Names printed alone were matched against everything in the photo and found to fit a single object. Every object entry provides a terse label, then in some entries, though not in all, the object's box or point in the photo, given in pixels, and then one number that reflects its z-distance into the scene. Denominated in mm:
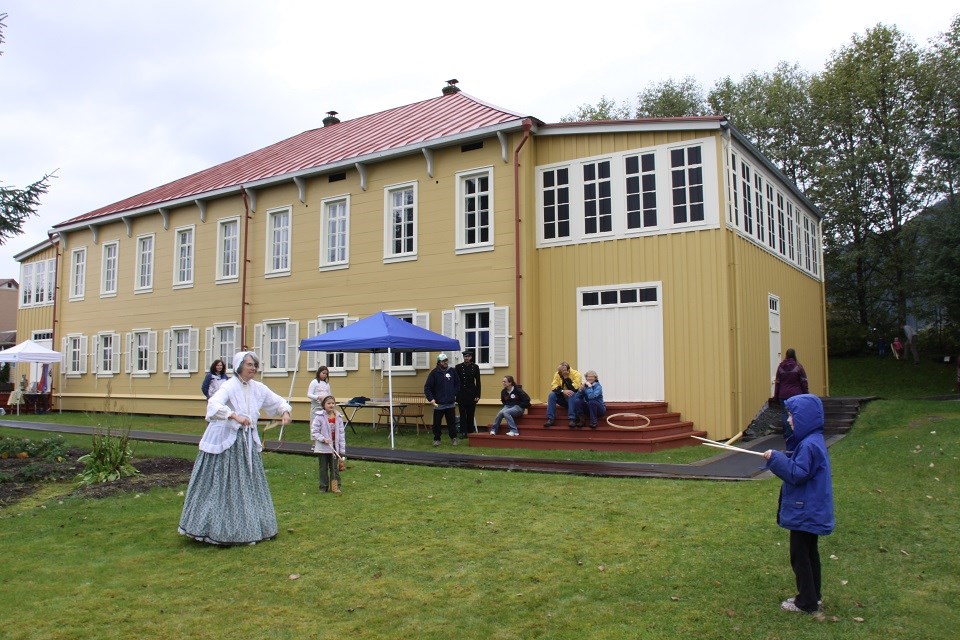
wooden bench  17092
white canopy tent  24016
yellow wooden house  15242
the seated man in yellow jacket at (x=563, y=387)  14492
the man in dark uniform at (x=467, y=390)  15602
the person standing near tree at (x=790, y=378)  14055
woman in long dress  6766
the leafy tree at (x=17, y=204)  13836
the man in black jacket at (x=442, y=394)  14797
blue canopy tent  14953
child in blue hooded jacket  4852
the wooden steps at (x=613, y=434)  13359
